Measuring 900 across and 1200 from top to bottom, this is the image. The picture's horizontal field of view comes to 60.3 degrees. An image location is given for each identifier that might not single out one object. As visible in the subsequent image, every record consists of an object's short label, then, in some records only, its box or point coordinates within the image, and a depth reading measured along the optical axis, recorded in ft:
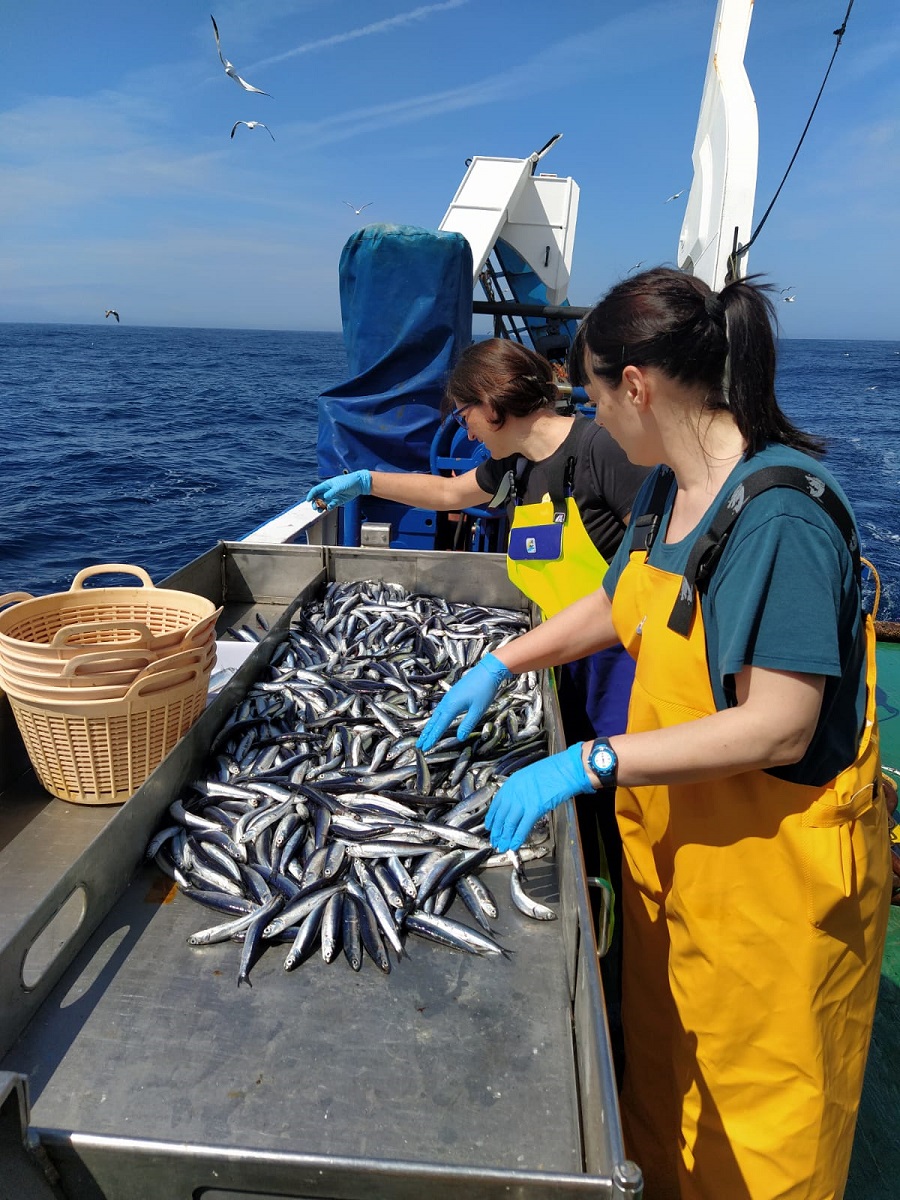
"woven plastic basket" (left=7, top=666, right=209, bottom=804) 8.98
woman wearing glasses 11.73
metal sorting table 4.56
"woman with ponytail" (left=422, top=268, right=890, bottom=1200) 5.94
